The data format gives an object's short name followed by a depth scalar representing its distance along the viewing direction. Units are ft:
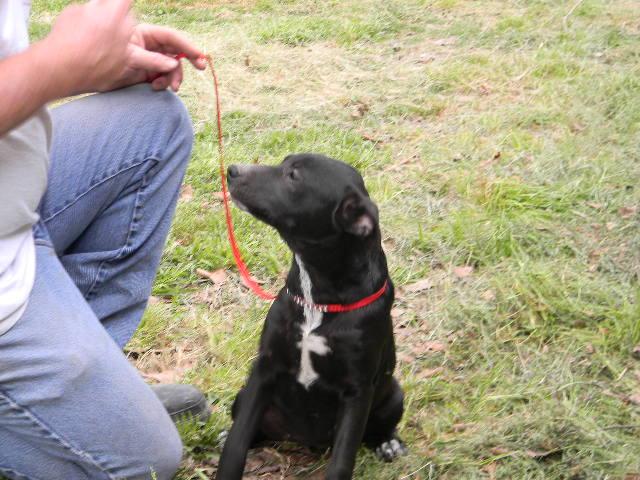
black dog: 8.48
